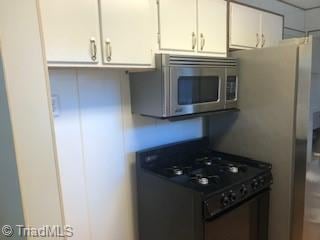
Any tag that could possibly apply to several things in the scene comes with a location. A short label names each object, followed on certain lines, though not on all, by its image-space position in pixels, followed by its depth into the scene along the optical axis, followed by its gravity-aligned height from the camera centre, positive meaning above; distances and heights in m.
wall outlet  1.42 -0.13
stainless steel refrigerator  1.63 -0.35
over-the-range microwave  1.46 -0.07
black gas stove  1.41 -0.68
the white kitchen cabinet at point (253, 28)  1.88 +0.34
